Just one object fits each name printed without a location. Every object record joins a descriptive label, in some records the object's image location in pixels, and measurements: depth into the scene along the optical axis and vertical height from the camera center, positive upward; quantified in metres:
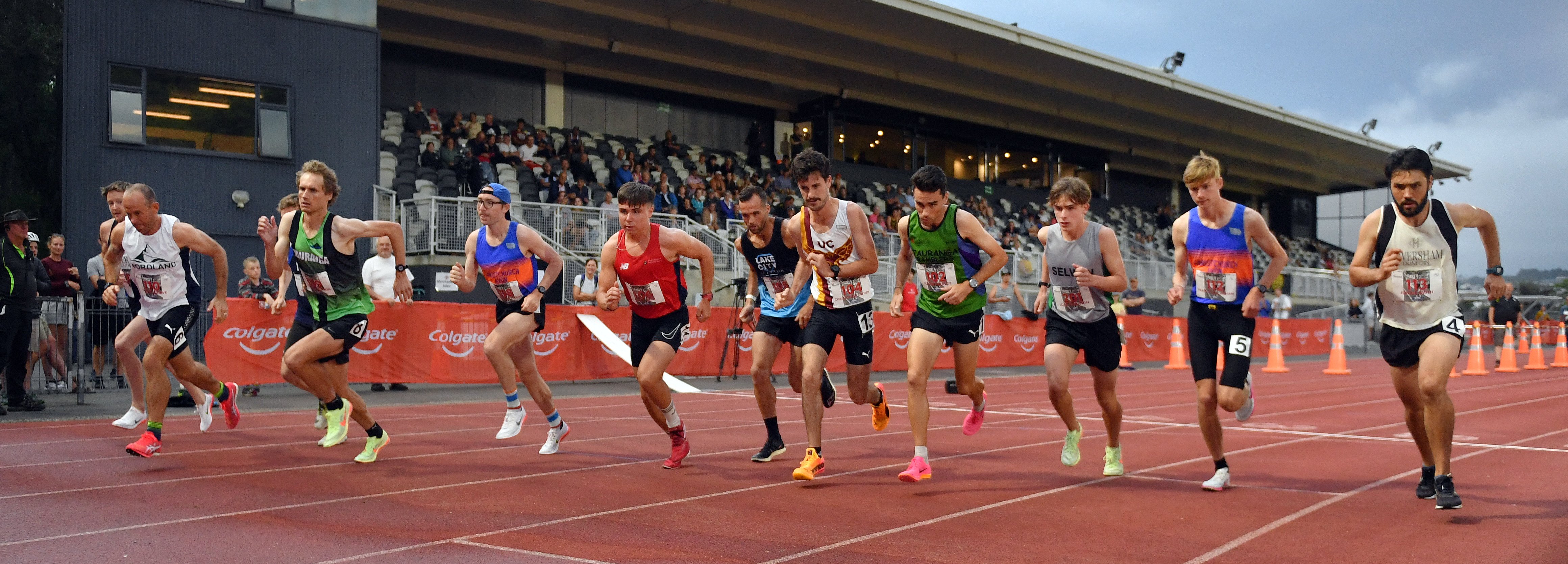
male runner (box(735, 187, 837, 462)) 7.17 -0.01
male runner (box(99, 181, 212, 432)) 8.23 -0.52
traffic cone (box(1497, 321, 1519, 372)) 21.66 -1.48
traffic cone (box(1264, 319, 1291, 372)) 21.52 -1.38
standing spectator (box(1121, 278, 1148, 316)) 19.45 -0.22
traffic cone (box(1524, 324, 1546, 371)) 22.39 -1.49
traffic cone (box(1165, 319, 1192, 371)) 22.03 -1.43
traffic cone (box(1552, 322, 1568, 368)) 23.66 -1.51
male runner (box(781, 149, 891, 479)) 6.79 +0.10
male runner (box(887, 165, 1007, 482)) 6.60 +0.04
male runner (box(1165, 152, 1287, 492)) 6.34 -0.02
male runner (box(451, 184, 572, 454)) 8.04 +0.05
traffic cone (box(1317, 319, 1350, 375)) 21.08 -1.40
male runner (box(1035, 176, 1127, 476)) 6.83 -0.12
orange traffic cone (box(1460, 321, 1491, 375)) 20.88 -1.51
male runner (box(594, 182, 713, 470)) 7.16 -0.01
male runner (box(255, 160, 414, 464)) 7.51 +0.07
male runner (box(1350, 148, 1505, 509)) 5.66 +0.00
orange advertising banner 13.07 -0.86
